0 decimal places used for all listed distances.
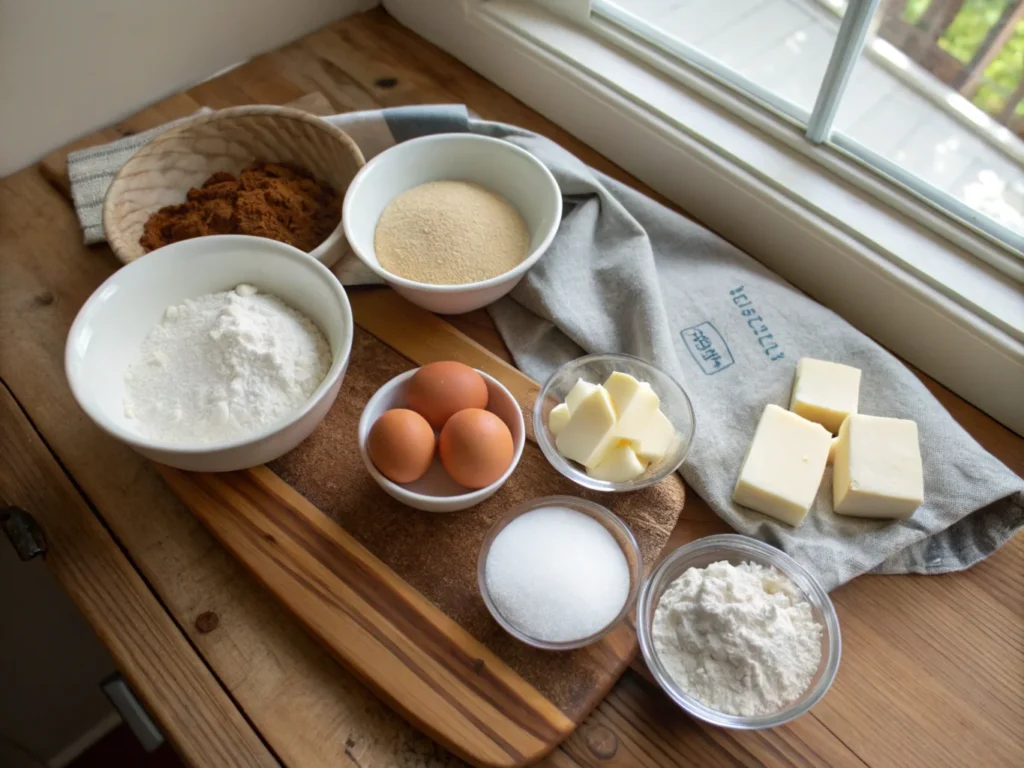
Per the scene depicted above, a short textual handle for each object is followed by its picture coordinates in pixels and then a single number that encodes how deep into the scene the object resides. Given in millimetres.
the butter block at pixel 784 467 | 844
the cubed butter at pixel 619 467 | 844
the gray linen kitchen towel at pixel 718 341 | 856
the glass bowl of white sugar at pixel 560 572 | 752
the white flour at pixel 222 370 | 815
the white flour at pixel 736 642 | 718
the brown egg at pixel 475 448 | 798
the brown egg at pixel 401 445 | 804
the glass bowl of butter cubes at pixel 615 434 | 843
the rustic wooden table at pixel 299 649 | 751
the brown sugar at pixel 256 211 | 982
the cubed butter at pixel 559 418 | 871
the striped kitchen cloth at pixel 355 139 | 1080
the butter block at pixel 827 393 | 910
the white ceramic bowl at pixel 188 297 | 780
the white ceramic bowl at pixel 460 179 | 925
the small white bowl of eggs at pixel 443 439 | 804
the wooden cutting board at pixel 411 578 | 740
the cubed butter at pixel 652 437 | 848
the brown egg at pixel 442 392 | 844
